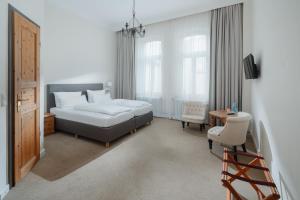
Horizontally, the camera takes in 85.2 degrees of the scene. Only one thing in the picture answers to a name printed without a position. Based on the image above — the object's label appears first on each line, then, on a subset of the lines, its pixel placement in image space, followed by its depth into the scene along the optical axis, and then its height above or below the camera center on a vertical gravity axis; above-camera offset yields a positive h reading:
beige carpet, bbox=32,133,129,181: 2.38 -1.08
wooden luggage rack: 1.30 -0.73
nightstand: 3.91 -0.72
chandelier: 5.68 +2.56
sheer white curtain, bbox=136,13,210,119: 5.04 +1.07
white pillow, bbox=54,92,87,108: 4.35 -0.14
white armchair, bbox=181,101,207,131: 4.40 -0.51
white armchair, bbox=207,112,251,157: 2.68 -0.61
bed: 3.32 -0.64
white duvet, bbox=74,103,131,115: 3.63 -0.33
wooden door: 2.01 +0.00
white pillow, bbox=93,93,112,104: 5.19 -0.15
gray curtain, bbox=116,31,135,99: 6.29 +1.08
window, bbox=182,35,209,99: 5.00 +0.89
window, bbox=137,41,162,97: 5.89 +0.94
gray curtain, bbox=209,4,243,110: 4.39 +1.08
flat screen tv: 2.94 +0.50
